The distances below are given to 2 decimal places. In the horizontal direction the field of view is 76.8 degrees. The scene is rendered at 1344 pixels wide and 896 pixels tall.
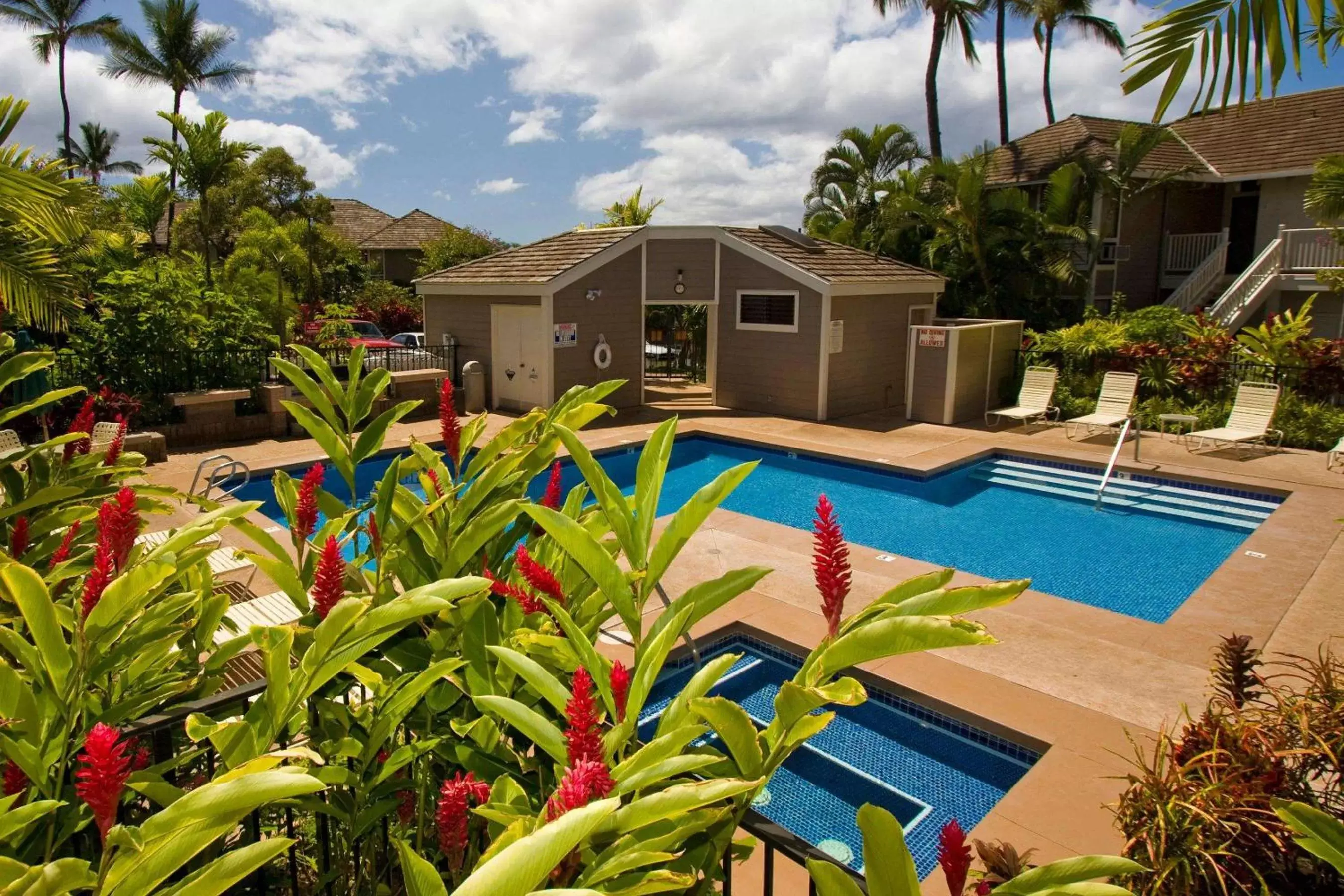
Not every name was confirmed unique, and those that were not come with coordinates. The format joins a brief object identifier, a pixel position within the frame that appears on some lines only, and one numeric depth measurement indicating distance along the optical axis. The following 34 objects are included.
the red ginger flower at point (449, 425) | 2.49
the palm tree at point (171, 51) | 35.59
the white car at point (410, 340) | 22.17
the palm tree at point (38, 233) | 4.75
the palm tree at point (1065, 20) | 30.84
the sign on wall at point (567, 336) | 15.84
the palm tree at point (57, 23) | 38.34
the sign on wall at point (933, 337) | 15.45
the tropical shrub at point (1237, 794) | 2.77
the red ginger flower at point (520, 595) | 2.03
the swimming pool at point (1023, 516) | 9.22
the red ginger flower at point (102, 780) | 1.18
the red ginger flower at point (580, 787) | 1.16
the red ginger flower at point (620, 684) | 1.49
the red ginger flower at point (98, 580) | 1.76
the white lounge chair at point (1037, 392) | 15.35
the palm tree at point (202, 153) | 14.66
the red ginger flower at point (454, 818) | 1.49
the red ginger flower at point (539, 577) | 1.85
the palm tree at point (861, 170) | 23.91
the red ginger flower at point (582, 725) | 1.29
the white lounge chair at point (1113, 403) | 14.02
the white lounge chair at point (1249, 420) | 12.66
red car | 20.62
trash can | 16.23
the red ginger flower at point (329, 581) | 1.89
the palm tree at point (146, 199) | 18.72
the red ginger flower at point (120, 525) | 1.90
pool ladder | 8.66
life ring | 16.51
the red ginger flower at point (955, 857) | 1.28
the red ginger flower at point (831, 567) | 1.53
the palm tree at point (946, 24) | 26.52
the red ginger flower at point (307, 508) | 2.30
